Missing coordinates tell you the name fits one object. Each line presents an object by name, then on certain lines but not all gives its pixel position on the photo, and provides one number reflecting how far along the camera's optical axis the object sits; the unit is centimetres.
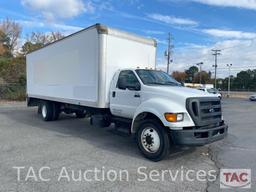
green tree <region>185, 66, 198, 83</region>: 8065
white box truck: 430
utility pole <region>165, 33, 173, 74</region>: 3760
